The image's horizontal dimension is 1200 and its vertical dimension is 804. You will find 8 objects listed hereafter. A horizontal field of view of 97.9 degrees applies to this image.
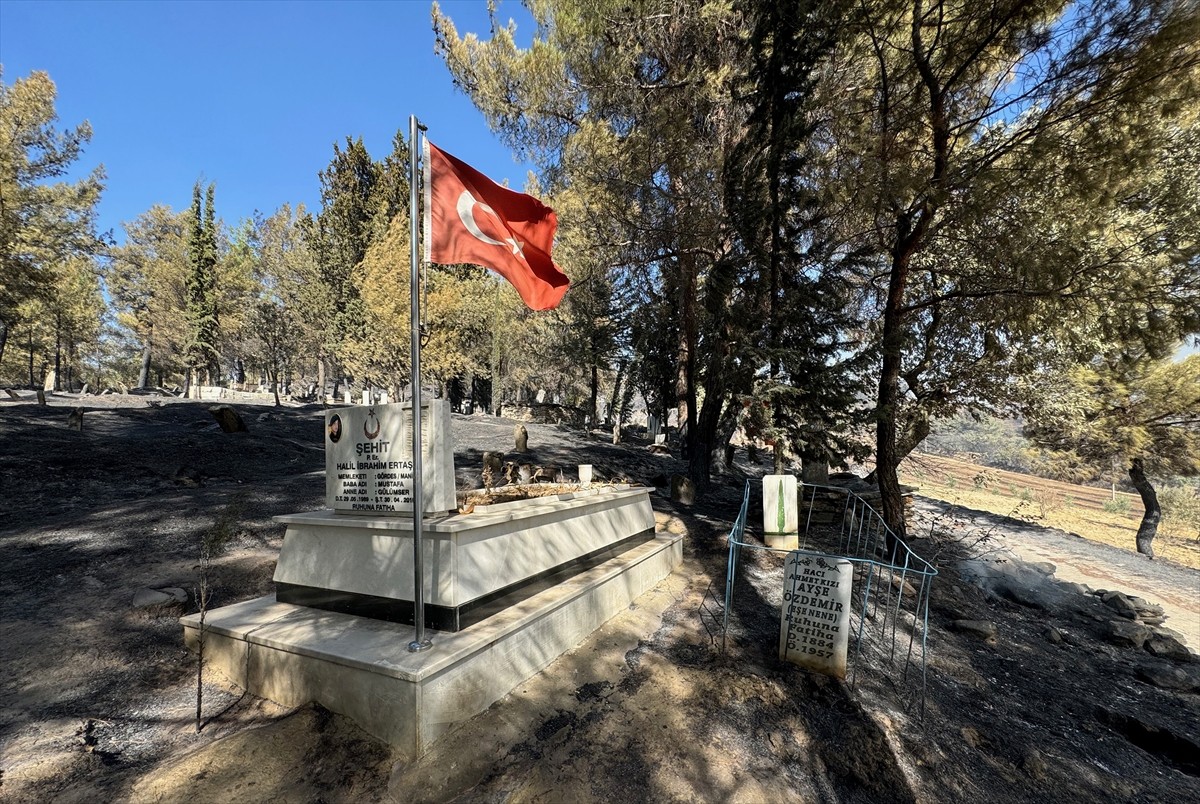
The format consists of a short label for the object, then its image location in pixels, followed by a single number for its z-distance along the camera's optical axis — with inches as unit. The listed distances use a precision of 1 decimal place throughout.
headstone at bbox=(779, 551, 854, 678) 176.6
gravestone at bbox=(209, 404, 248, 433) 566.9
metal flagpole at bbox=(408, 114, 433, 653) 141.9
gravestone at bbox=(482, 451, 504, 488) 392.7
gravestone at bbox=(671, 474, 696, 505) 429.7
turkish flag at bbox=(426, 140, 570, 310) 152.5
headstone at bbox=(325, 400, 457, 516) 166.9
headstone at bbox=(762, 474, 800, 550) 307.6
